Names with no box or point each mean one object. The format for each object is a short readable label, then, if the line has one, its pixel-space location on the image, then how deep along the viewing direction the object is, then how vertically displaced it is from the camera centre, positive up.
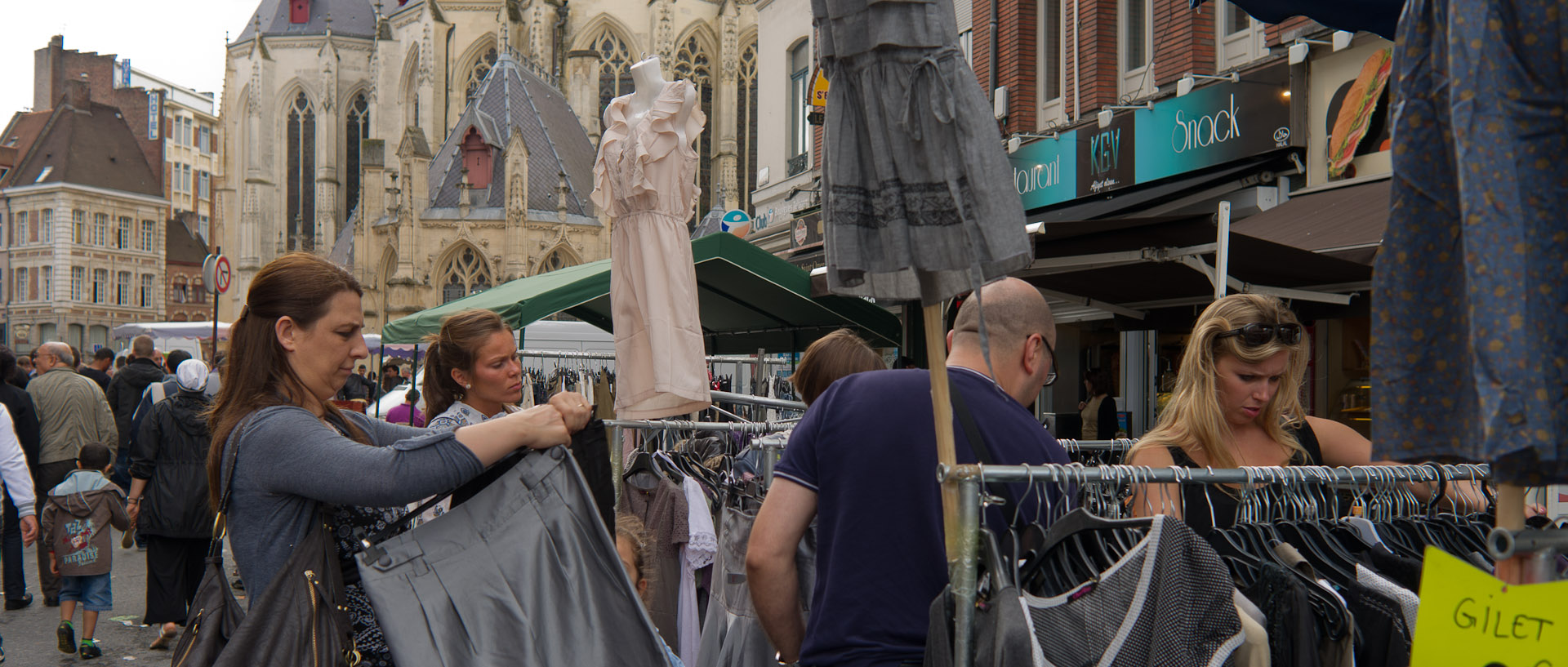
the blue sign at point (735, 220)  19.85 +2.16
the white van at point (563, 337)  17.67 +0.07
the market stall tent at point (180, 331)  32.38 +0.24
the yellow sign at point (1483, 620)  1.47 -0.36
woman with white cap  7.16 -0.99
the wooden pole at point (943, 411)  2.12 -0.13
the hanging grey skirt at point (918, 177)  2.07 +0.31
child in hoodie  7.03 -1.24
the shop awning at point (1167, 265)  6.03 +0.45
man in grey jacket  8.77 -0.64
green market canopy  7.84 +0.30
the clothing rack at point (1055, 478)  1.99 -0.25
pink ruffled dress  5.42 +0.37
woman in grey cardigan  2.18 -0.19
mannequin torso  5.54 +1.21
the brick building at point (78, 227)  60.97 +6.03
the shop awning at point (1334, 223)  6.16 +0.79
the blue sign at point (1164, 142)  9.74 +1.96
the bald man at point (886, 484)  2.43 -0.31
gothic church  37.69 +8.34
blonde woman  3.06 -0.12
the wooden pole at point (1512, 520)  1.49 -0.22
